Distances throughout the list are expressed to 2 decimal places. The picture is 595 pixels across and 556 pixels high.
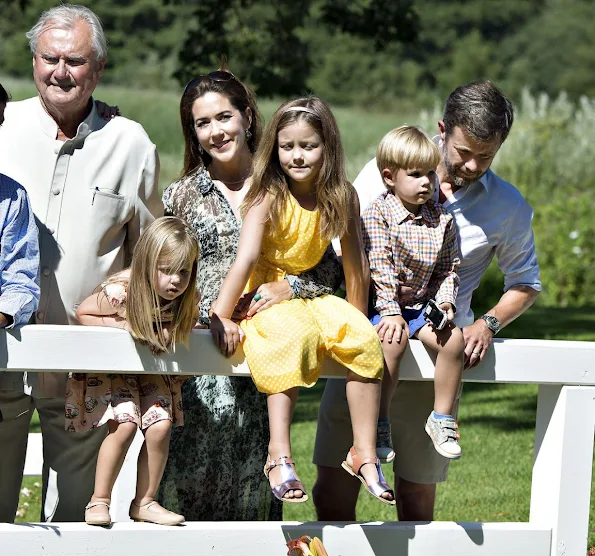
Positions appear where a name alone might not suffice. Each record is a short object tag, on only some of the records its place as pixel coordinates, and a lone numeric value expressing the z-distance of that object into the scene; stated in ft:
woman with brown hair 26.68
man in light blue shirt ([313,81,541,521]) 26.94
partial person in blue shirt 23.18
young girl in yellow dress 23.98
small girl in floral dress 23.34
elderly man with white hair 26.61
